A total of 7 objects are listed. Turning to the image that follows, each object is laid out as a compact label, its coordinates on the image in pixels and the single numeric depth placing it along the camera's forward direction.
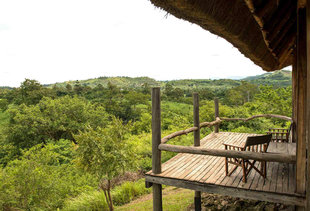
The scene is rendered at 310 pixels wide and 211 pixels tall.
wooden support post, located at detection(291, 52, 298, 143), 5.91
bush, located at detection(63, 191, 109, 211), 8.09
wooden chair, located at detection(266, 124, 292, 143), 5.79
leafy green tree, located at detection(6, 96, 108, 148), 19.48
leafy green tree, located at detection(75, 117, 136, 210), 6.72
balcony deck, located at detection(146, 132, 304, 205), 3.31
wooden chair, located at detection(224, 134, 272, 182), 3.58
